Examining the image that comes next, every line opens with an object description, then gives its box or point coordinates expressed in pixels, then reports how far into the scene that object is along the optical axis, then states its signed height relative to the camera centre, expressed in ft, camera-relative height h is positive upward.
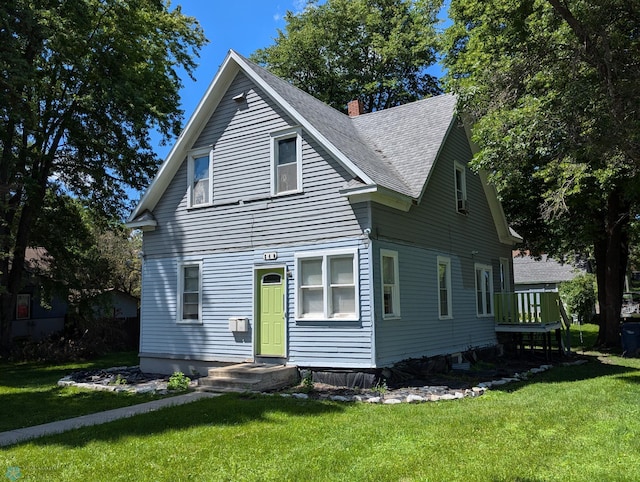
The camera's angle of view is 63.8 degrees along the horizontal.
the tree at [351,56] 100.48 +49.93
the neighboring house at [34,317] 79.56 -0.82
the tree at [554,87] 31.30 +15.12
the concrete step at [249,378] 34.65 -4.73
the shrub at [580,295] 112.16 +2.34
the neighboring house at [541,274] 131.44 +8.27
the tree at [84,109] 58.70 +26.28
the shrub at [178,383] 37.52 -5.28
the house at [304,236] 37.11 +5.93
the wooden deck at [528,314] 51.11 -0.78
